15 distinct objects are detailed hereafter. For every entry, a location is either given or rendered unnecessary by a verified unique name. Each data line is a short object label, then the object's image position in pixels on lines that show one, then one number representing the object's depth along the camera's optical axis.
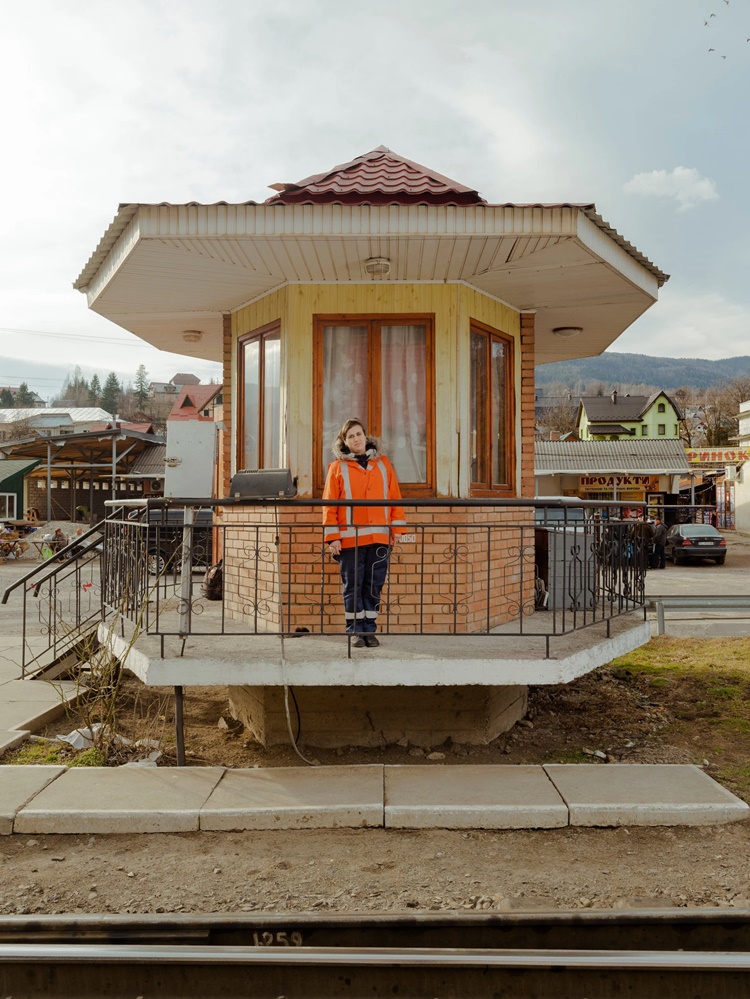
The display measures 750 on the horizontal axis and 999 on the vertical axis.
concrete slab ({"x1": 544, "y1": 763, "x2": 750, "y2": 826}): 5.12
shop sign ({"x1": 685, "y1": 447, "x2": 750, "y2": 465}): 41.01
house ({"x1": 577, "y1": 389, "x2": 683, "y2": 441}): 68.69
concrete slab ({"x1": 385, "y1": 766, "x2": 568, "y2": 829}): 5.10
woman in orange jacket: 5.97
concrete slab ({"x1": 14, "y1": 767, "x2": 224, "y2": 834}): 5.11
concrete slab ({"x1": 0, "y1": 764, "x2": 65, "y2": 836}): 5.11
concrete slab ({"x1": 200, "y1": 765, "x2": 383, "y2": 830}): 5.12
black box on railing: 6.79
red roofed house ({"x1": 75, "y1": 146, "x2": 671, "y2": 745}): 5.88
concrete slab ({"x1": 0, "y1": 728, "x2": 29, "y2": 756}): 6.55
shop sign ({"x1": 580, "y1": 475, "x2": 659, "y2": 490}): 42.12
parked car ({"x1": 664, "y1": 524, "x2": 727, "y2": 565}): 29.12
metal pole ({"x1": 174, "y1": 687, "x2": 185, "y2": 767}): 6.06
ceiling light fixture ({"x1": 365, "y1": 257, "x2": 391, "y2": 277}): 6.44
